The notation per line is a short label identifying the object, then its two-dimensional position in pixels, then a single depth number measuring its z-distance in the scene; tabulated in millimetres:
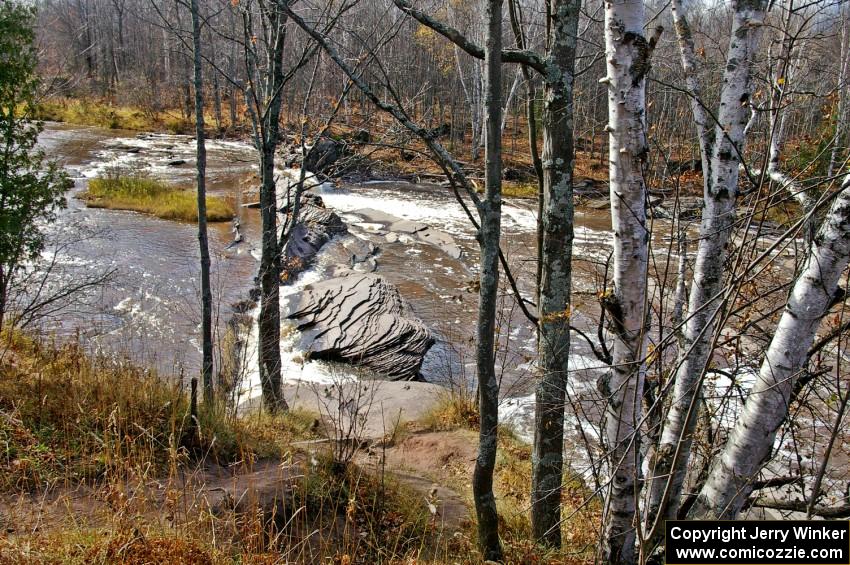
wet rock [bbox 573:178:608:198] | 22817
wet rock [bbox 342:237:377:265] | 14641
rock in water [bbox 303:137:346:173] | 23055
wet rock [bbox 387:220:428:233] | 17219
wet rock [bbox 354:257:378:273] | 13957
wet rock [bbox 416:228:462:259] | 15312
